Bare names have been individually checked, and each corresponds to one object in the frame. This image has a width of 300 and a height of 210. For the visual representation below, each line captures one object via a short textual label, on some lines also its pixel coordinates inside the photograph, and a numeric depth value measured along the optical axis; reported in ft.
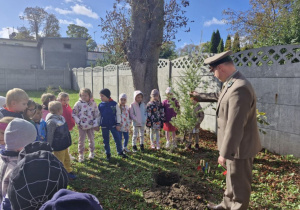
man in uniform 7.77
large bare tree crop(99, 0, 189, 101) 22.63
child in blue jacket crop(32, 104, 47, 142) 12.23
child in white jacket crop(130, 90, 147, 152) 18.00
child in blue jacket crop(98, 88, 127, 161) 15.87
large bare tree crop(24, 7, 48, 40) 135.81
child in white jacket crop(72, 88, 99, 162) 15.65
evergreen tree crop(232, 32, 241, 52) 44.76
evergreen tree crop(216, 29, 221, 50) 87.17
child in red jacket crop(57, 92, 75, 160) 16.28
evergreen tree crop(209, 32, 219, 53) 83.91
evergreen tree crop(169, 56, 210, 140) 16.01
